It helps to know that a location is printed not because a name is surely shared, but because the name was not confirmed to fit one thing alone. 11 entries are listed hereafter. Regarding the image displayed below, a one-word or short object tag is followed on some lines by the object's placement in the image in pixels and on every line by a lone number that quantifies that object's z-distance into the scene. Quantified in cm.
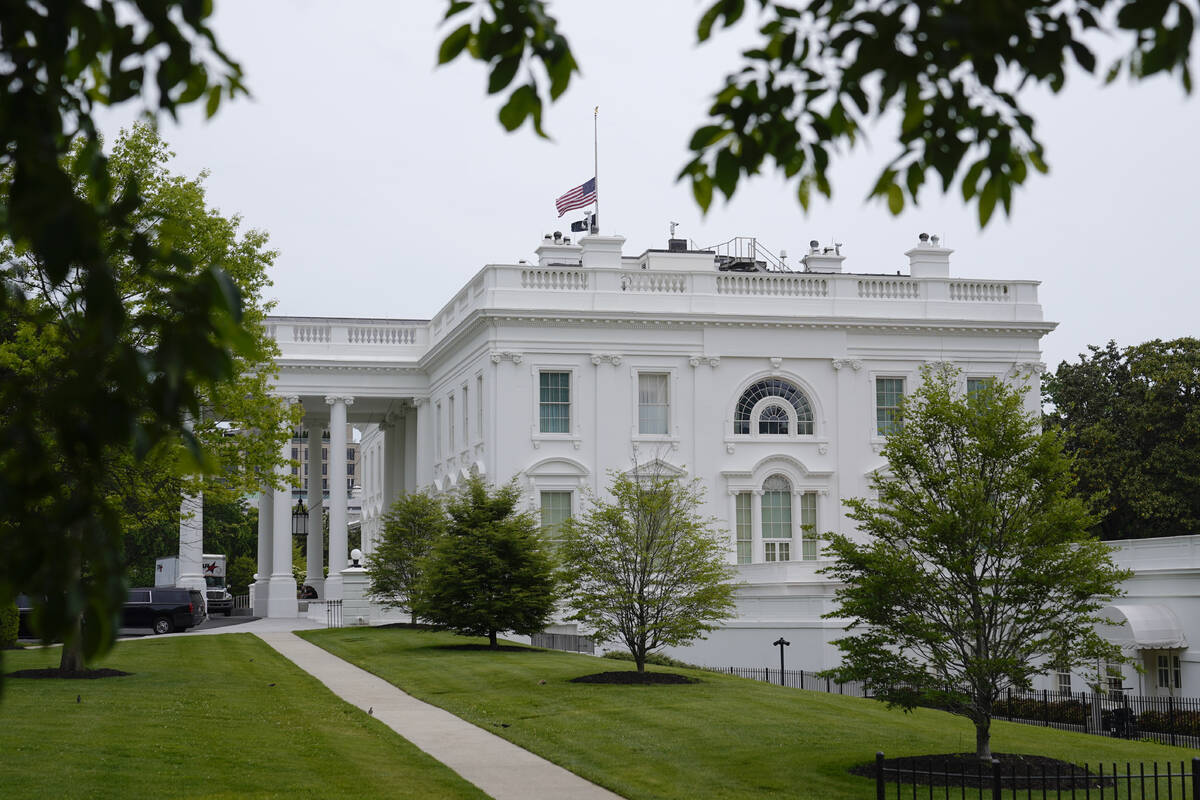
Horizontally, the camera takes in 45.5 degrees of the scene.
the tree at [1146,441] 5659
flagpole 5290
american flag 5147
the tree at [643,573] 2938
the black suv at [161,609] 4850
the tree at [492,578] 3544
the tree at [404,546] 4475
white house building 4762
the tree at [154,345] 2480
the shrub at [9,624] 2988
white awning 3381
